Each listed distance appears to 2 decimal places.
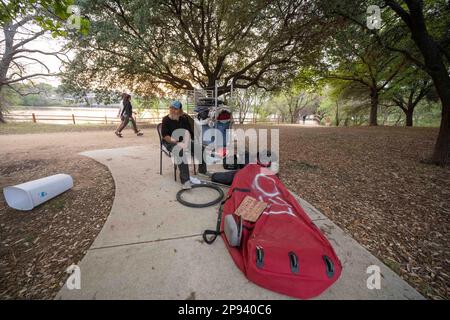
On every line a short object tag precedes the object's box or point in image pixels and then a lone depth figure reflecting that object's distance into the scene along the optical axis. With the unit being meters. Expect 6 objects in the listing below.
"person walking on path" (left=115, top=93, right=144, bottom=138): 6.74
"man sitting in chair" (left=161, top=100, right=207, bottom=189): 2.91
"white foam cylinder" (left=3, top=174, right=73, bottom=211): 2.26
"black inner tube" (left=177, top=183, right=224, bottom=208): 2.39
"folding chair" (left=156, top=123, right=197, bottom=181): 3.12
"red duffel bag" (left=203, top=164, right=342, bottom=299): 1.29
